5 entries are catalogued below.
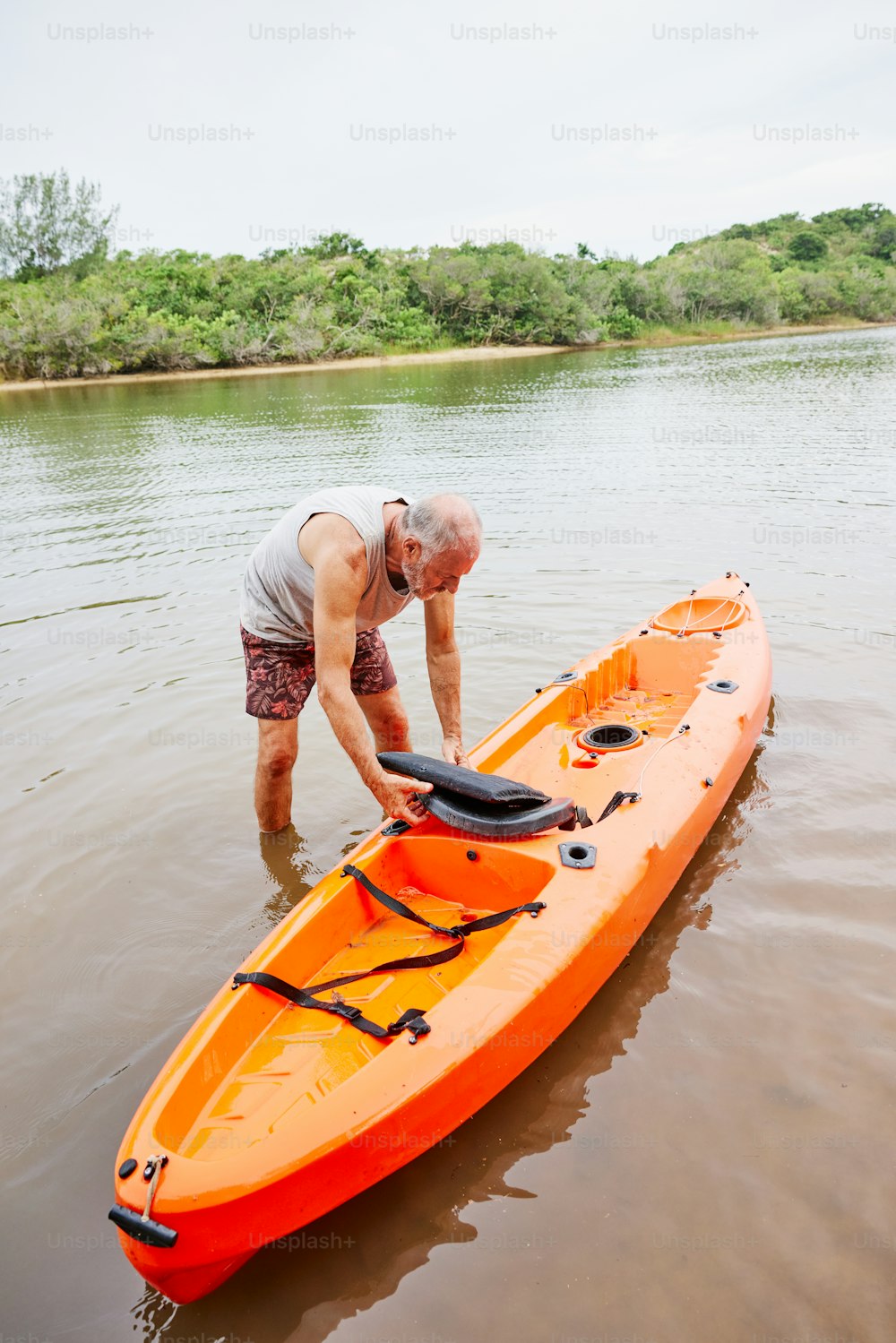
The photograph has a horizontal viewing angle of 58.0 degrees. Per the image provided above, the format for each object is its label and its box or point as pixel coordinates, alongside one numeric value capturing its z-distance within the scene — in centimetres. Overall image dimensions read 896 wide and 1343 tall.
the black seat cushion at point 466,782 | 321
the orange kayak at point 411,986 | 213
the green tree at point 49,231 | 5247
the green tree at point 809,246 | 7881
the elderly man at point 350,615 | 293
